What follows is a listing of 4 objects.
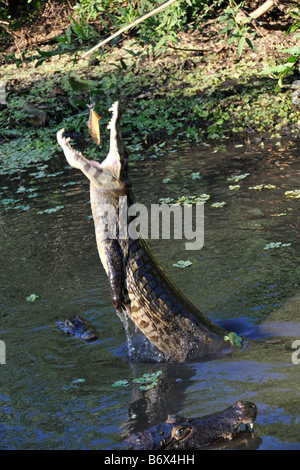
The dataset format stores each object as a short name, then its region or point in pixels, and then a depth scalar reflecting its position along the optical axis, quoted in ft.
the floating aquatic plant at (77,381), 29.17
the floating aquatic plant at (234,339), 30.60
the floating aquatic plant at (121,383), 28.63
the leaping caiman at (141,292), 29.73
